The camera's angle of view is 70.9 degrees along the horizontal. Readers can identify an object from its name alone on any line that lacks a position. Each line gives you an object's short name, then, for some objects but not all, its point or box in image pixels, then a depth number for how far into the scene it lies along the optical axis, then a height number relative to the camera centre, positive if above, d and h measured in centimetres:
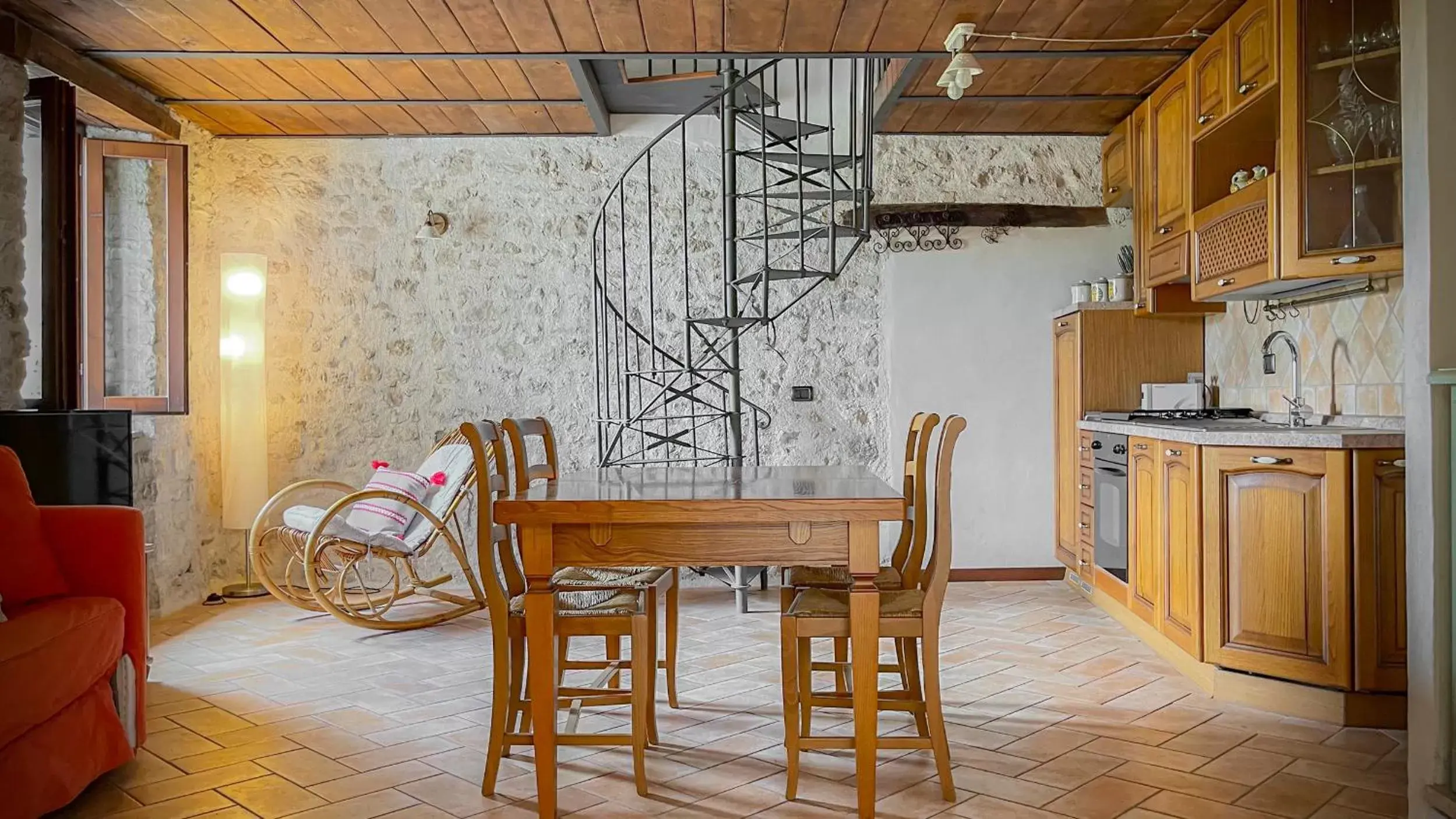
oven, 459 -49
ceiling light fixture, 389 +128
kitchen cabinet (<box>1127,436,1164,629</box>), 417 -57
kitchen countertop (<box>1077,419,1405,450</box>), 314 -13
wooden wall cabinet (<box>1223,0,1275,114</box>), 370 +129
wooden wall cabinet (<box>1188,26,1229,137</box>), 408 +131
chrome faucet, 396 -2
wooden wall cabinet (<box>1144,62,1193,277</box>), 457 +108
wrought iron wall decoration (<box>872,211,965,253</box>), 590 +95
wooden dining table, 252 -34
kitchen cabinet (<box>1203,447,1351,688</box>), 323 -56
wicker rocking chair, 458 -68
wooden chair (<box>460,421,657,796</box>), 270 -59
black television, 353 -15
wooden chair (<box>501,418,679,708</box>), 302 -54
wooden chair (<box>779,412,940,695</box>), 302 -50
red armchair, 235 -57
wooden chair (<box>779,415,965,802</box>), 267 -60
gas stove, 469 -8
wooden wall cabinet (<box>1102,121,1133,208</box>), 544 +124
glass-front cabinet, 335 +87
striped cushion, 482 -48
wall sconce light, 582 +103
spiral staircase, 572 +86
